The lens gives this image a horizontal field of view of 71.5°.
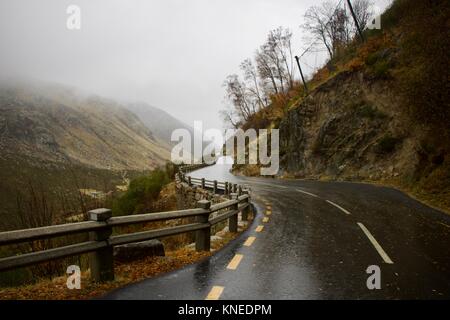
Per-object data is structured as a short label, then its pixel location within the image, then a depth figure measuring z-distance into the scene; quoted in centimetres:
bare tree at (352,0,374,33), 3966
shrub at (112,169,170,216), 3316
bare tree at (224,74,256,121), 5528
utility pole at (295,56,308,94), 3735
